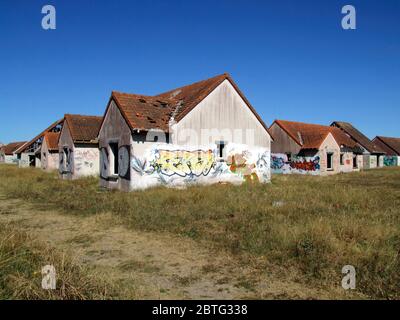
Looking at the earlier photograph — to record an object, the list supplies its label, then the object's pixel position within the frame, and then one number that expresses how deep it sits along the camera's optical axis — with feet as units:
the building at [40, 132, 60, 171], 111.96
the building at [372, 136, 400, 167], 153.94
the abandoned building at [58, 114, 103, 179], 75.77
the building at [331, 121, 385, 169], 129.18
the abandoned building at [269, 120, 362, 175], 92.38
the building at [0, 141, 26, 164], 227.32
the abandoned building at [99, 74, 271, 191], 49.24
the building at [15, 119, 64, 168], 131.85
